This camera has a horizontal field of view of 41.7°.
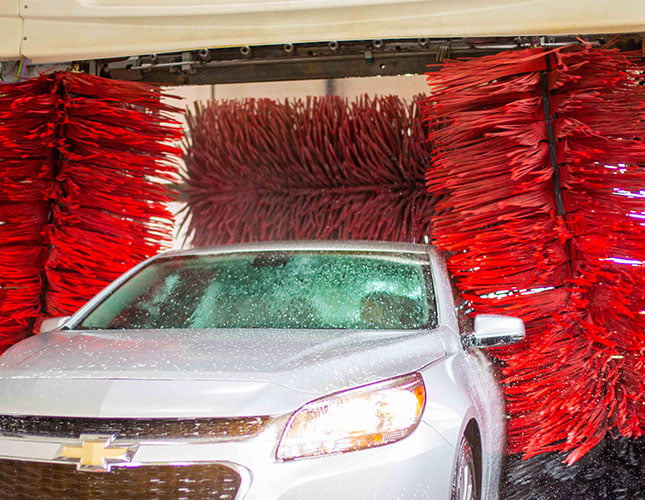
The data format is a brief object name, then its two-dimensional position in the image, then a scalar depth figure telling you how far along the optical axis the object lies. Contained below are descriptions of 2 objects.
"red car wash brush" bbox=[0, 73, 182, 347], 3.24
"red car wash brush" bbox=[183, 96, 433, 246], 3.63
